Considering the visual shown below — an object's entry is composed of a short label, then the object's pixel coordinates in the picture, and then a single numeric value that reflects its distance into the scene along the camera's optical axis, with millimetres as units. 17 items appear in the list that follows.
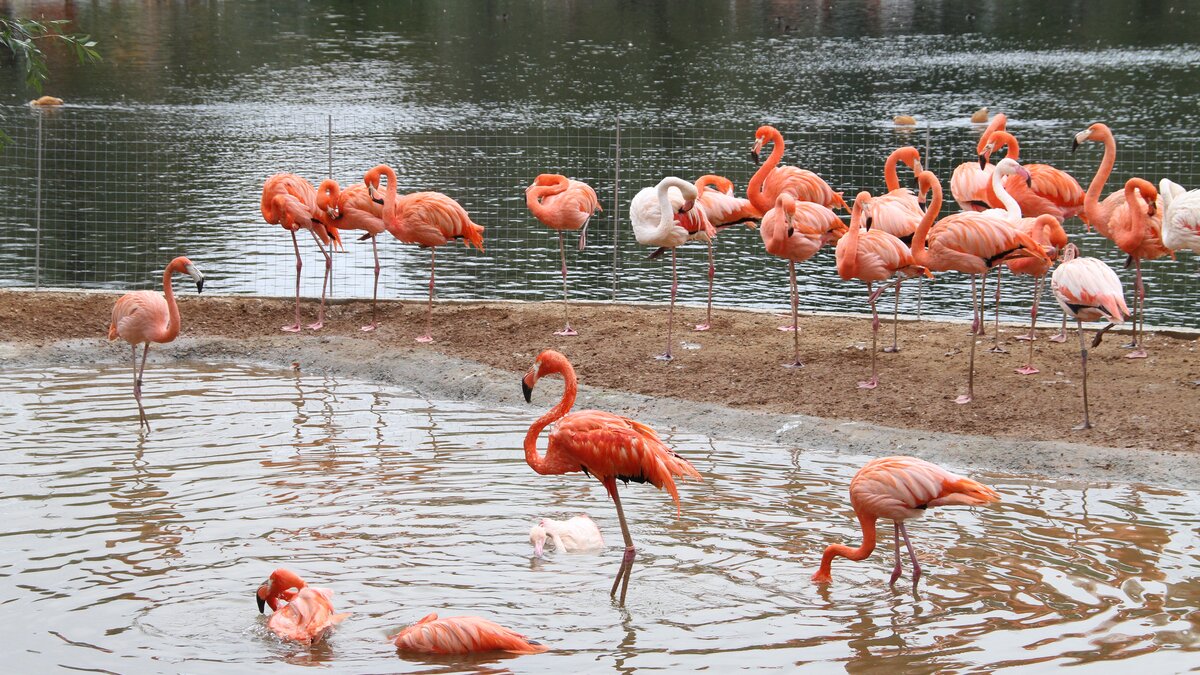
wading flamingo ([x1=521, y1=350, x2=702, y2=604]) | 11828
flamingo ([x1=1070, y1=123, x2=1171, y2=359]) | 19266
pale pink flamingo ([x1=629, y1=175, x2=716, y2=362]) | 20219
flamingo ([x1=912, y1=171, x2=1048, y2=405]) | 17250
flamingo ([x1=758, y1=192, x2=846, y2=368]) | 18875
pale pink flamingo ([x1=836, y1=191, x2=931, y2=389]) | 18031
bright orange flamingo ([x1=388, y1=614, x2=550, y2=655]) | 10312
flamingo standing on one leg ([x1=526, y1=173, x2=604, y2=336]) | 21750
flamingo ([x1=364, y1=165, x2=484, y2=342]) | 21625
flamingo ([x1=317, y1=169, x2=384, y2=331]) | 22250
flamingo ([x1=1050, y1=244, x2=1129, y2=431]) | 15664
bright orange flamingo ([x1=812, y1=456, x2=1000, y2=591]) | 11391
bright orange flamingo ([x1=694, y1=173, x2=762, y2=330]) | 21484
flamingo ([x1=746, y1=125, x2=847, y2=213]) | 21391
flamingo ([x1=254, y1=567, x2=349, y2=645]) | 10500
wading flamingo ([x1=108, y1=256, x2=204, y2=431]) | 17672
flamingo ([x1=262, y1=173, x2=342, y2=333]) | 22328
